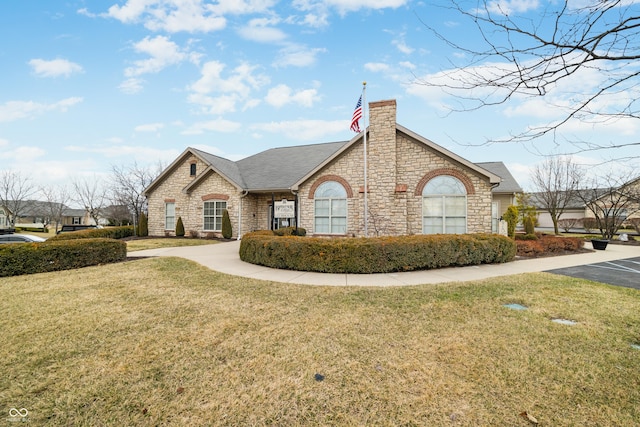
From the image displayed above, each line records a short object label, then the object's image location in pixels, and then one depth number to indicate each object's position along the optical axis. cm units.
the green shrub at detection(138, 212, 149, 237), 2095
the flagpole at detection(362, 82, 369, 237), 1212
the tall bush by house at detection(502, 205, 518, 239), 1446
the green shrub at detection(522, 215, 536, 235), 1966
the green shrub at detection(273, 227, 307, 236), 1311
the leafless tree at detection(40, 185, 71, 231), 4596
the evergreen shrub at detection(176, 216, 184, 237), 1991
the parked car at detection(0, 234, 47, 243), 1123
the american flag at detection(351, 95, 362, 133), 1212
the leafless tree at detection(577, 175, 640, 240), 1984
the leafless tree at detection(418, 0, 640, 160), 262
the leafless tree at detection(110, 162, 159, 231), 3247
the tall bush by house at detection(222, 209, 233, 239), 1836
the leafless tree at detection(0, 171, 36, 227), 3925
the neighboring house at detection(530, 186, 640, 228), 3728
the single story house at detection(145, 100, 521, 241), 1230
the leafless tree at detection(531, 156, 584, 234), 2698
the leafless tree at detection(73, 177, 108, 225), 4144
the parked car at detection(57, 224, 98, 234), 2398
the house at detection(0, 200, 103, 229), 5309
